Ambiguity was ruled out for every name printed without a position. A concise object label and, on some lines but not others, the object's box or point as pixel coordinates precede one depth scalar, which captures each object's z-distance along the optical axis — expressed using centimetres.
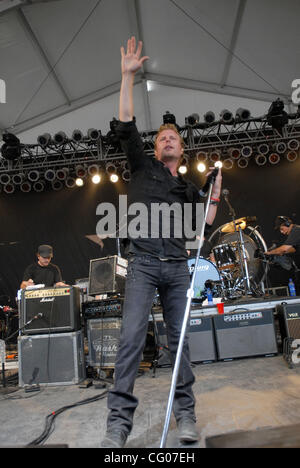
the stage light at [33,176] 772
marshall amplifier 375
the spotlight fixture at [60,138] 720
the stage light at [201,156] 759
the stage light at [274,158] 780
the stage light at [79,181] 804
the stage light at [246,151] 745
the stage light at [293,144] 742
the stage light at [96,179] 796
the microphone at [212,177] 191
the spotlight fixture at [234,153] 765
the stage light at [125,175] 786
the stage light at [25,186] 811
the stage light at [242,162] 784
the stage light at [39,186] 823
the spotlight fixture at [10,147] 703
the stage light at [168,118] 683
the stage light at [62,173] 778
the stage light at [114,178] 802
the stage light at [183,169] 771
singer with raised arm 162
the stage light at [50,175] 771
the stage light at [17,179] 786
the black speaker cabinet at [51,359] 358
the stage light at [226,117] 701
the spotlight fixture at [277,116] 667
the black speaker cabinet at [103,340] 368
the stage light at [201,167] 779
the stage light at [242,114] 697
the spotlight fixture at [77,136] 715
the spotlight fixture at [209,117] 702
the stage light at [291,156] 769
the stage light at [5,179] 788
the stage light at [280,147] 742
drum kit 545
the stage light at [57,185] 822
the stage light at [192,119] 715
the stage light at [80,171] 781
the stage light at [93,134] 725
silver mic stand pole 120
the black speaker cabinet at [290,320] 375
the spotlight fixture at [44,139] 719
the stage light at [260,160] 777
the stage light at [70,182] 803
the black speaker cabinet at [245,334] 385
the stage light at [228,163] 779
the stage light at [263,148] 753
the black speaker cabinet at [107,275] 407
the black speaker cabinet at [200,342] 389
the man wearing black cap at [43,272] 525
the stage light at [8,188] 819
